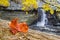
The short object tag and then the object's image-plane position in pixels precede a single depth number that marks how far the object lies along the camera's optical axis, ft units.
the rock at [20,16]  42.92
